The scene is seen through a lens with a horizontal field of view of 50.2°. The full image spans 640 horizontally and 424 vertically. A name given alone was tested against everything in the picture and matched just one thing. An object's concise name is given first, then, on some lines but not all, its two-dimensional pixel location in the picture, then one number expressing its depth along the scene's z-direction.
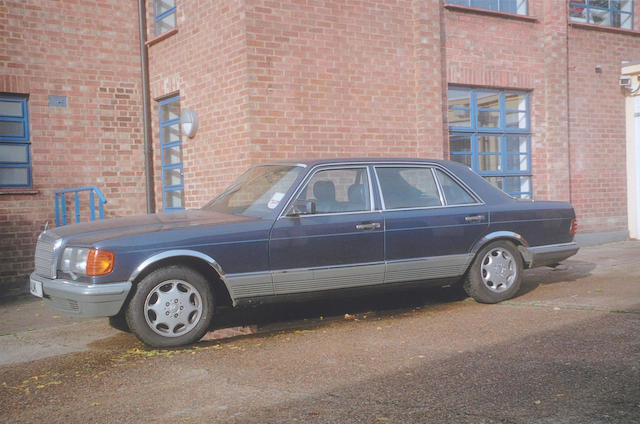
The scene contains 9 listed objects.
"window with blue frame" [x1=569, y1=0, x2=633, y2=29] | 13.17
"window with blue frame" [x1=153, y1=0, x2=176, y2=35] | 11.18
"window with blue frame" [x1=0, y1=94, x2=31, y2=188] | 10.21
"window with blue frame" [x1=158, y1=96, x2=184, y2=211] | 11.27
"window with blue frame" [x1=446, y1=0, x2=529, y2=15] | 11.82
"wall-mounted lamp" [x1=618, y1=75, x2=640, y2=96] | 13.38
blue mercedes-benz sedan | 5.45
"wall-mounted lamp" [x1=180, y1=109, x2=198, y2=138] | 10.36
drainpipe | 11.34
